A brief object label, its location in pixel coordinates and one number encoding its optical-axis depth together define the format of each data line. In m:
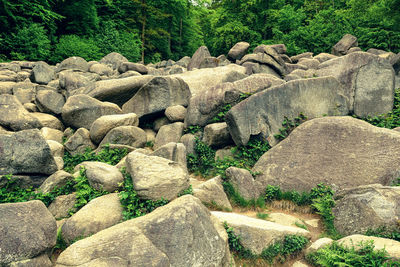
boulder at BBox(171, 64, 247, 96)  12.12
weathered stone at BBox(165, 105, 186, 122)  10.27
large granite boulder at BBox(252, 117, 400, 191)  6.49
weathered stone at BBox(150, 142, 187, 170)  7.08
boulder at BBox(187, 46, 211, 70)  18.44
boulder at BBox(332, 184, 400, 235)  4.86
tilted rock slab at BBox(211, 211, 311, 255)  5.00
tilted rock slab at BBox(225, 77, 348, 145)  8.16
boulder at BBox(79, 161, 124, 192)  6.22
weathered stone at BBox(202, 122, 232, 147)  8.80
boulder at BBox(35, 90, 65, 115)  11.54
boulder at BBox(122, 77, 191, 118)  10.59
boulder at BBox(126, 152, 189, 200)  5.50
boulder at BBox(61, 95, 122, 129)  10.32
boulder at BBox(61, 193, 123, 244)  5.25
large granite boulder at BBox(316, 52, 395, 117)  9.25
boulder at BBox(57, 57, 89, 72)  17.08
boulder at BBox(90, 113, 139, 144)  9.40
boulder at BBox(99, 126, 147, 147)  9.11
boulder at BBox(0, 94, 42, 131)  8.66
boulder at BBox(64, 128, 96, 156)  9.38
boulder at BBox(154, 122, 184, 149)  9.86
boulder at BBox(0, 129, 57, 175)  6.16
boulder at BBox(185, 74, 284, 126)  9.21
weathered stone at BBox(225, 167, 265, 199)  6.80
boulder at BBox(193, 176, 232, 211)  6.27
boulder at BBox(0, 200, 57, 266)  4.23
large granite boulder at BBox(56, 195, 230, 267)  4.17
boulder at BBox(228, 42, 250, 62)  20.28
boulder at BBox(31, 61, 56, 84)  14.84
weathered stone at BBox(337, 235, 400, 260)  4.06
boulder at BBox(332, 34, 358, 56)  19.77
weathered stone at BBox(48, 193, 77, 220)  6.06
